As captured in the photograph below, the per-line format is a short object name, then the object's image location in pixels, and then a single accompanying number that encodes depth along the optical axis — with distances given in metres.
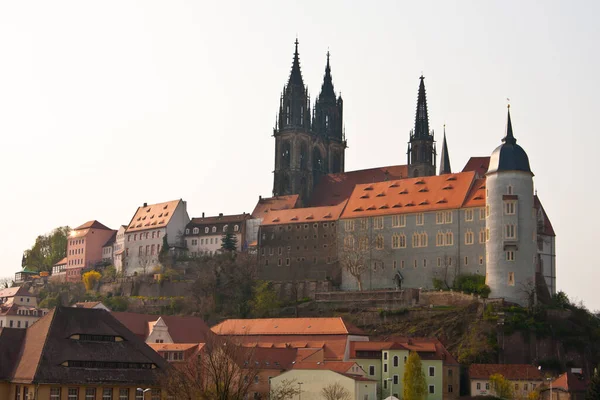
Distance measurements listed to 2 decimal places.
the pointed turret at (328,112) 184.25
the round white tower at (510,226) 124.50
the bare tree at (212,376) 77.88
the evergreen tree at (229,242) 158.00
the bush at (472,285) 125.38
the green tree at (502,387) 106.81
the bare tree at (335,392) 99.38
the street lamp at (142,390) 80.12
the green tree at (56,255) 198.12
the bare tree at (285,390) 89.69
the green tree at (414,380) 104.69
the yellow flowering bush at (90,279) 170.00
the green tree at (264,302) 138.75
